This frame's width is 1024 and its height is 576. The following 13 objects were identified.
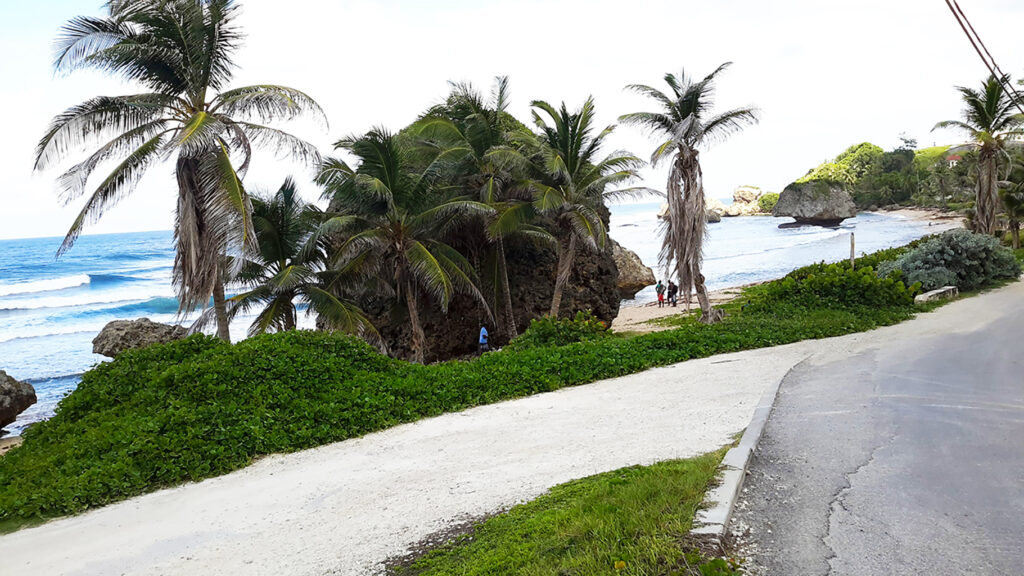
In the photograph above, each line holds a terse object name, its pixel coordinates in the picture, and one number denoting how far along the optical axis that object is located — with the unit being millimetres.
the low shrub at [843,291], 16172
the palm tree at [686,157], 16484
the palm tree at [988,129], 24781
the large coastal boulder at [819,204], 89375
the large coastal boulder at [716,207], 136600
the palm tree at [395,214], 16344
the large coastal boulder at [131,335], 16484
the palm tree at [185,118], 12388
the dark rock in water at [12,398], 16030
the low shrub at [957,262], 18141
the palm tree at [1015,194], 32031
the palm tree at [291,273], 15852
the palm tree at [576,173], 18969
